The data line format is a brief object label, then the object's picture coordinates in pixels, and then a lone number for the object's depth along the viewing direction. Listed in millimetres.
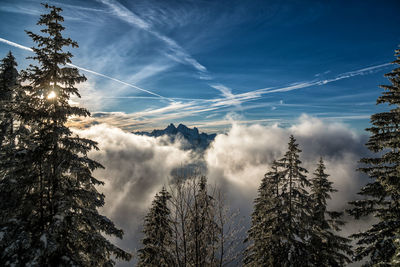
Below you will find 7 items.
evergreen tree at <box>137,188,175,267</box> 15914
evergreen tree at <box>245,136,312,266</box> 13430
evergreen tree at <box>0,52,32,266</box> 6035
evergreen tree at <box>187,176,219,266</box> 7590
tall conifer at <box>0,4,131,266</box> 7191
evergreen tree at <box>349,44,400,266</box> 9688
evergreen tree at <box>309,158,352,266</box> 15438
